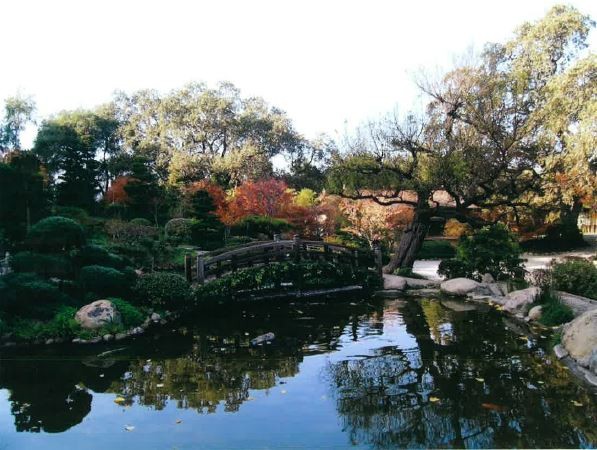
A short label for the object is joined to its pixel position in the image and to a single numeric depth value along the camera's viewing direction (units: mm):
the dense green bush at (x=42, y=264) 9188
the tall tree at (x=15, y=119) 29602
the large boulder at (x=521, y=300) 10000
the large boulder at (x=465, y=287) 12562
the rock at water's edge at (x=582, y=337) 6605
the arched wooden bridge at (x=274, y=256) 11469
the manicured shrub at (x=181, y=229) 19219
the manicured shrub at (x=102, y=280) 9375
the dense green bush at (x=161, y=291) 9852
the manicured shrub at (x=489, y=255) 13281
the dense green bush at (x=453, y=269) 13804
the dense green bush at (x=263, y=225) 18797
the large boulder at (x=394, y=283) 13680
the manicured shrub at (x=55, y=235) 9523
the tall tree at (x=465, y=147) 13625
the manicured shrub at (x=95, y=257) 9906
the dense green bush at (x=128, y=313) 8969
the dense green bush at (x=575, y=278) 10234
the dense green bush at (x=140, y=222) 17731
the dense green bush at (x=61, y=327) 8266
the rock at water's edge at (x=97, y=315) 8547
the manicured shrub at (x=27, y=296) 8367
